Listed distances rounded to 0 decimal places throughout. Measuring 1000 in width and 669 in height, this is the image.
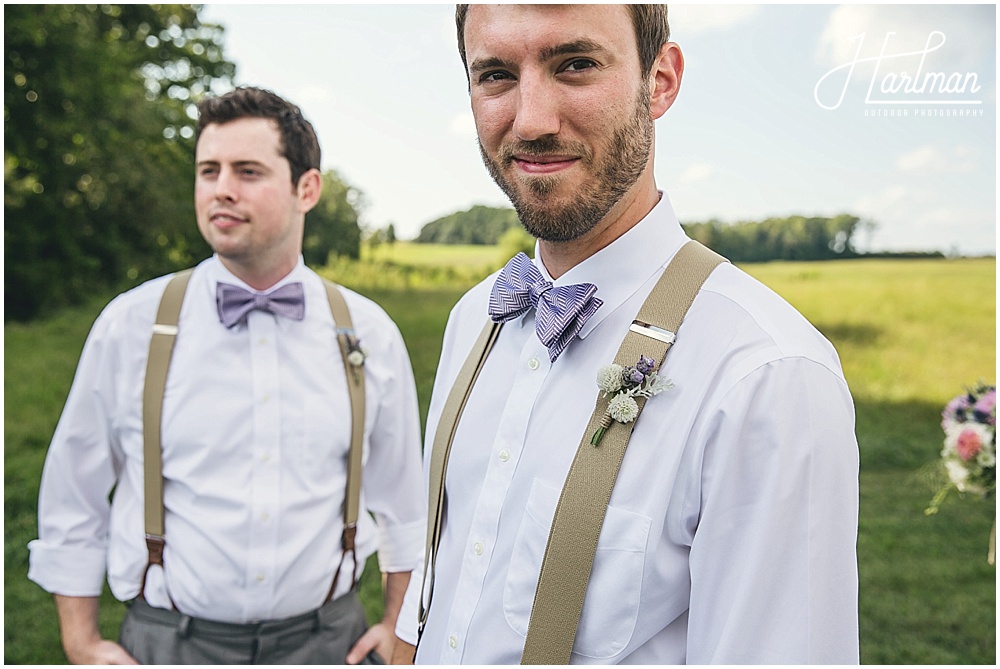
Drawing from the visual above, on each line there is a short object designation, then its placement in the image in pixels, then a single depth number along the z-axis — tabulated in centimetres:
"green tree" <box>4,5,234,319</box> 981
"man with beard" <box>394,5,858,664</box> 124
